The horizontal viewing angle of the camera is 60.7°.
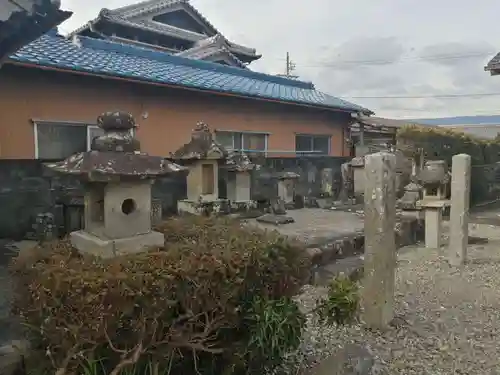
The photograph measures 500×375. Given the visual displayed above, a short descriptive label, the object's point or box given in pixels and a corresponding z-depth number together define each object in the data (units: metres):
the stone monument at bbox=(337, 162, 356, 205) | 13.50
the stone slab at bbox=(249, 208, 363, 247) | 7.67
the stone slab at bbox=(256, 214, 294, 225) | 9.02
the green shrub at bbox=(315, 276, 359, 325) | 4.18
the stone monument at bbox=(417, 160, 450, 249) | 8.39
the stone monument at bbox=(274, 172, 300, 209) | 11.38
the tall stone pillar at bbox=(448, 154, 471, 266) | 6.96
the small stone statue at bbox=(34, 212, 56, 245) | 6.45
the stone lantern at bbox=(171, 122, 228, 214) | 8.60
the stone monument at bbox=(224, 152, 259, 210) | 9.55
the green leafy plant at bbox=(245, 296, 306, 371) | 2.94
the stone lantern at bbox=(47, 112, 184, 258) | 3.05
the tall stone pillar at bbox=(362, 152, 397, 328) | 4.68
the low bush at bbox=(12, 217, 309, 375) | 2.36
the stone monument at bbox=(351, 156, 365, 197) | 13.09
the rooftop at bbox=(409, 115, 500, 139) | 30.12
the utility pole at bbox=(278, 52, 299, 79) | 36.62
